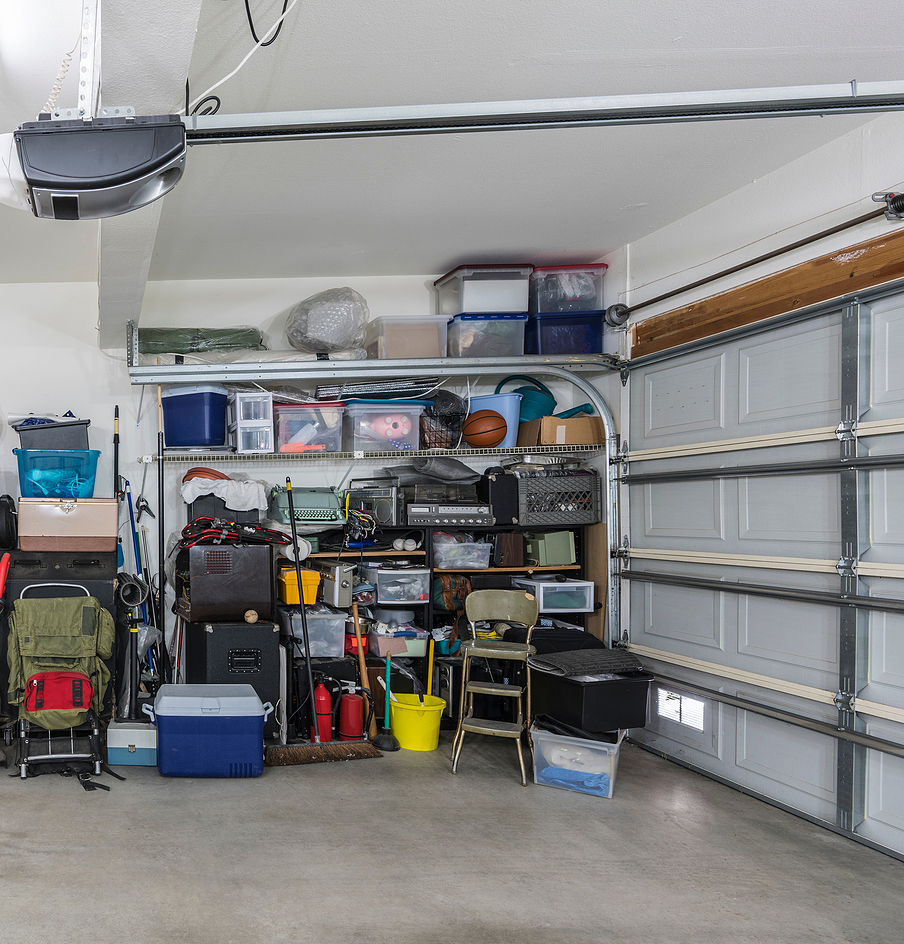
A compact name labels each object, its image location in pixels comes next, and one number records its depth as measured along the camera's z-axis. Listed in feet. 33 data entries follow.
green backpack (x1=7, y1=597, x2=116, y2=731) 13.88
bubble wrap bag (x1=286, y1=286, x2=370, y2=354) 17.02
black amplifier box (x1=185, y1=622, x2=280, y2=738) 15.07
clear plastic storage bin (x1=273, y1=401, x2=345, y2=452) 17.51
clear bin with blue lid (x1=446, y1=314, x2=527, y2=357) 17.60
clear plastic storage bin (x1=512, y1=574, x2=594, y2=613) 17.34
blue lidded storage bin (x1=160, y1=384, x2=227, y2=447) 17.02
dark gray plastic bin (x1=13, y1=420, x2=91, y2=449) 16.34
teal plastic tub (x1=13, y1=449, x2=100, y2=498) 15.87
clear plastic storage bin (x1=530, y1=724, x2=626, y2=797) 13.29
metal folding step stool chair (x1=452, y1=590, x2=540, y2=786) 14.21
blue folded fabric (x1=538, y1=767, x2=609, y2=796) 13.30
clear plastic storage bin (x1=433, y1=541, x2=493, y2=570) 17.63
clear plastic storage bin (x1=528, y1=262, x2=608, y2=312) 17.62
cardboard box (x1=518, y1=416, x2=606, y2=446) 17.67
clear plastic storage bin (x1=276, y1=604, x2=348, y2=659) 16.60
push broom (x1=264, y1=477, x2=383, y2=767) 14.66
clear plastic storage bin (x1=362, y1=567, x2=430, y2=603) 17.19
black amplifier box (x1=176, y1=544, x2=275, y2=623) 15.25
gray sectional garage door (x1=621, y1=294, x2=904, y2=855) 11.22
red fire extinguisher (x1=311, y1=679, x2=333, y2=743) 15.71
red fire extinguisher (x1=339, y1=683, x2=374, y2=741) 15.89
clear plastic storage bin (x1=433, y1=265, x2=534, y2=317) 17.39
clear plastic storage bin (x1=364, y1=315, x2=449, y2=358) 17.39
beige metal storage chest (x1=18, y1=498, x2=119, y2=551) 15.43
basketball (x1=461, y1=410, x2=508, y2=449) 17.62
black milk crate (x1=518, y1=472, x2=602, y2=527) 17.63
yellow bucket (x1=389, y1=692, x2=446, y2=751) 15.56
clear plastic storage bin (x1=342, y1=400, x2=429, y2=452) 17.62
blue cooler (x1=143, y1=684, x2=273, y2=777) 13.71
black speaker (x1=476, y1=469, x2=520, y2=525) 17.52
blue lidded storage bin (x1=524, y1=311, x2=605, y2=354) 17.48
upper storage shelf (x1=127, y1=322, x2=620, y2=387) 16.46
